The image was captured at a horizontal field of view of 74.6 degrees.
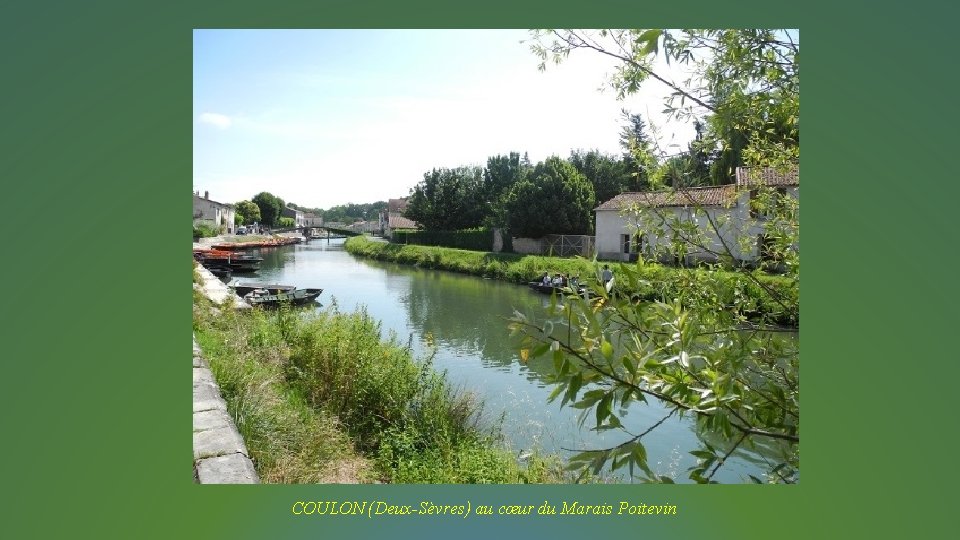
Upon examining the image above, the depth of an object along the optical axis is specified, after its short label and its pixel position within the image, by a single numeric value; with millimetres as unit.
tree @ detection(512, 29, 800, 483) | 1647
